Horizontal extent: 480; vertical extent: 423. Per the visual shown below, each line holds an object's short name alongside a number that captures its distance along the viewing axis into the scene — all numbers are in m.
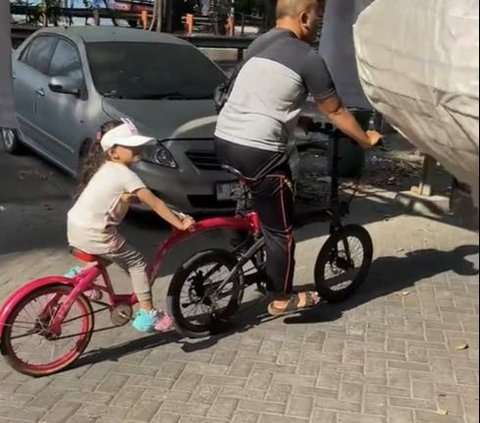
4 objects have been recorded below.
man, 4.20
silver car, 6.71
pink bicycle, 4.02
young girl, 4.08
